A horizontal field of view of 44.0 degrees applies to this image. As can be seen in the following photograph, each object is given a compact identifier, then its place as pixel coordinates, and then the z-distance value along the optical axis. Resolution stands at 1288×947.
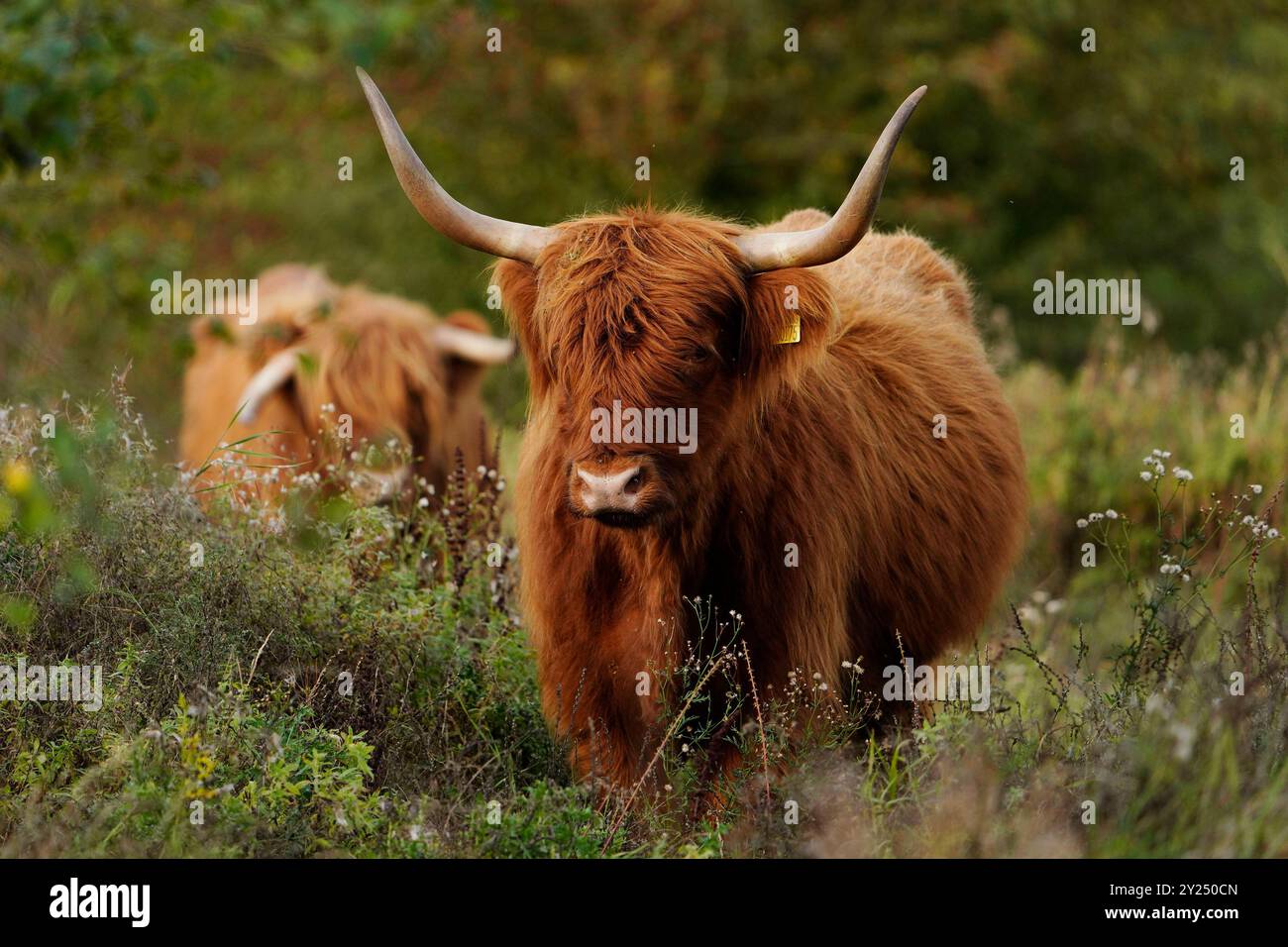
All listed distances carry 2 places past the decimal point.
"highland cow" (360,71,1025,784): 4.29
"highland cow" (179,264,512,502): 6.89
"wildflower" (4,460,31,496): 2.32
